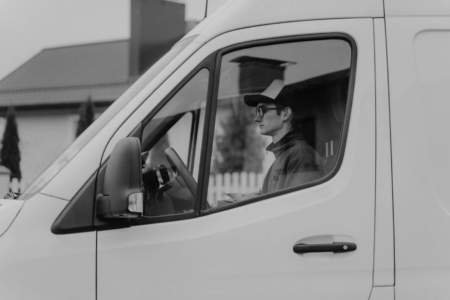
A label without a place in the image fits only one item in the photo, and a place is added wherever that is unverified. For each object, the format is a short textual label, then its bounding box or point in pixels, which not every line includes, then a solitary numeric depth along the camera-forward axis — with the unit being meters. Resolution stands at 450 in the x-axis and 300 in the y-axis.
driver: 2.78
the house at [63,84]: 24.14
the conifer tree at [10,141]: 17.21
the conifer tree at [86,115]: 22.49
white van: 2.50
